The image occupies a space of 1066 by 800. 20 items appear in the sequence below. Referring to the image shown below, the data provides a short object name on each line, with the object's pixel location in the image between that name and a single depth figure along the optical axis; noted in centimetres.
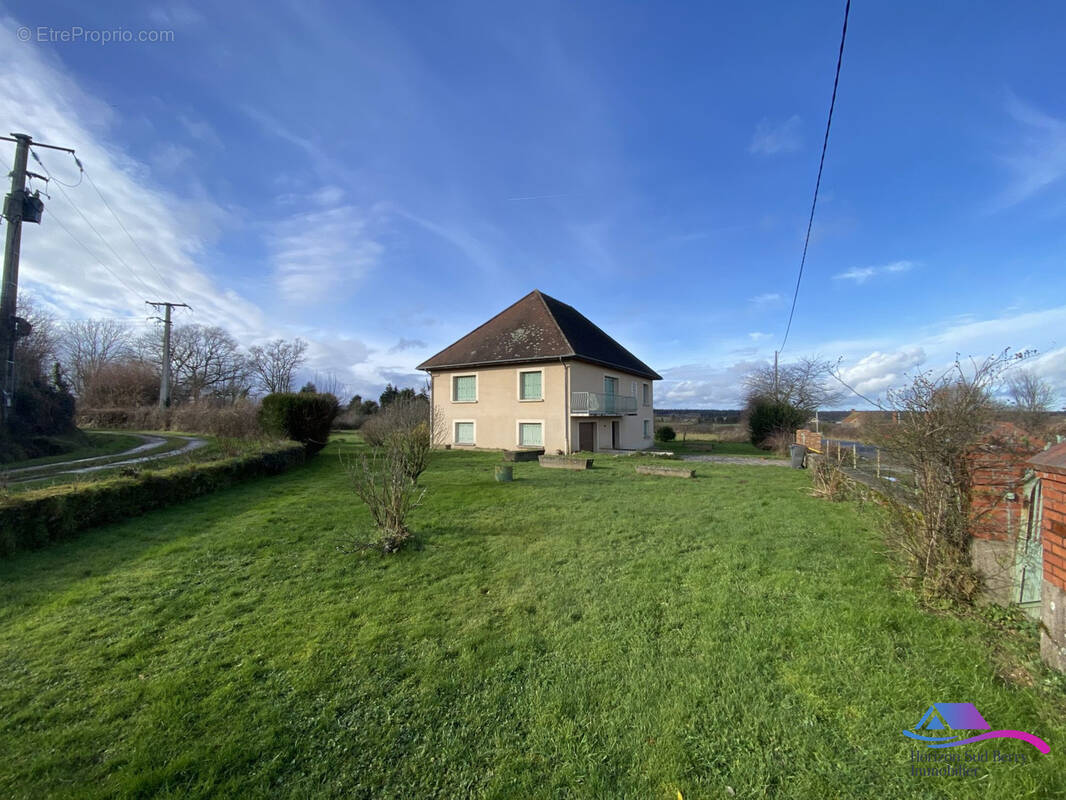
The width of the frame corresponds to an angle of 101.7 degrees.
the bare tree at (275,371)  4178
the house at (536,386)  1906
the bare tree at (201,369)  3659
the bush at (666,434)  3038
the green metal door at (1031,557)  318
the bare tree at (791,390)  2988
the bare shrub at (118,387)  2892
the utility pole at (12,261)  1427
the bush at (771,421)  2402
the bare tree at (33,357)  1534
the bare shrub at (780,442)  2117
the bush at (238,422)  1569
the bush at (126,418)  2689
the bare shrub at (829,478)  852
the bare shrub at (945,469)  358
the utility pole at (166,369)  2916
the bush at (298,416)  1495
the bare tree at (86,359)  3253
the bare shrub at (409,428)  827
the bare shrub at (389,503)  553
